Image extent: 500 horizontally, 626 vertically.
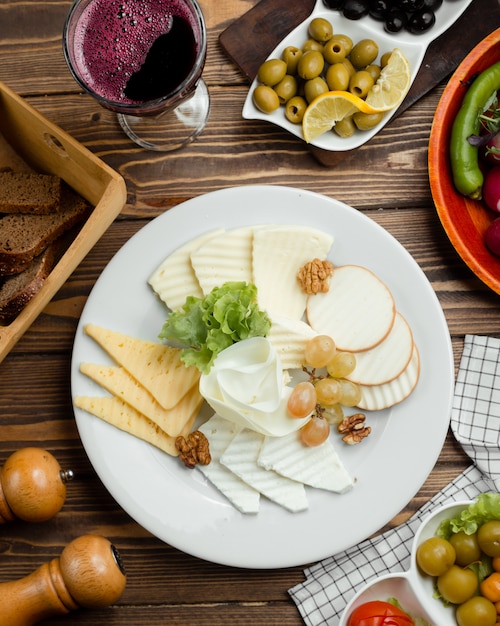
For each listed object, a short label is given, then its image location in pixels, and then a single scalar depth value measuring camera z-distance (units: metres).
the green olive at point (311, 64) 0.77
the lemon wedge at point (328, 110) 0.75
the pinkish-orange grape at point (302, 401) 0.73
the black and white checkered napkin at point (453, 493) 0.78
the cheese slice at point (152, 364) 0.75
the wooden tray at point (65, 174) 0.72
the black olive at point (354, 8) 0.77
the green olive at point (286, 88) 0.78
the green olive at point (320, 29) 0.78
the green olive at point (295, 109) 0.78
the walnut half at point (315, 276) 0.75
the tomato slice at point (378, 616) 0.72
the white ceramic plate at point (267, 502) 0.75
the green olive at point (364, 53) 0.78
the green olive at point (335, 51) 0.78
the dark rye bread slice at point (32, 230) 0.75
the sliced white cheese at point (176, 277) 0.77
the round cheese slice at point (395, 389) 0.76
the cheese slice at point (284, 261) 0.76
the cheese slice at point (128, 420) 0.76
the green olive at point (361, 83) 0.77
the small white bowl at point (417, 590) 0.74
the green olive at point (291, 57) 0.78
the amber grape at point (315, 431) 0.74
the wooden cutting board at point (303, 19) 0.80
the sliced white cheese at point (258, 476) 0.75
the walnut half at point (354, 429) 0.76
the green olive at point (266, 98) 0.77
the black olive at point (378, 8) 0.78
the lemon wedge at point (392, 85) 0.77
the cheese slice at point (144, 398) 0.76
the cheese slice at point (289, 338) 0.74
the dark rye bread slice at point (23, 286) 0.74
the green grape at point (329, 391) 0.73
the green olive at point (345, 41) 0.78
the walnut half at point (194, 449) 0.75
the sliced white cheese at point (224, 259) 0.76
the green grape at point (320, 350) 0.73
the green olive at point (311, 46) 0.78
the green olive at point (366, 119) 0.77
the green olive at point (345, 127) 0.77
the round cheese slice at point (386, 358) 0.75
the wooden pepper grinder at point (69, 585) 0.72
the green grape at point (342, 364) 0.74
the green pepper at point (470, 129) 0.77
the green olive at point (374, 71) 0.78
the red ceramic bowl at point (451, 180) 0.77
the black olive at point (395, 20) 0.78
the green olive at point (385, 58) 0.78
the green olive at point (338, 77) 0.77
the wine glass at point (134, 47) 0.72
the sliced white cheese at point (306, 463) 0.75
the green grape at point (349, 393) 0.74
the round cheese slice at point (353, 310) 0.75
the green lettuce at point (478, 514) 0.73
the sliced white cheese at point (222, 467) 0.76
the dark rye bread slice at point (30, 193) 0.77
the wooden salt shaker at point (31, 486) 0.73
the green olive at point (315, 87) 0.77
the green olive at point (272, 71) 0.77
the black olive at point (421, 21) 0.77
